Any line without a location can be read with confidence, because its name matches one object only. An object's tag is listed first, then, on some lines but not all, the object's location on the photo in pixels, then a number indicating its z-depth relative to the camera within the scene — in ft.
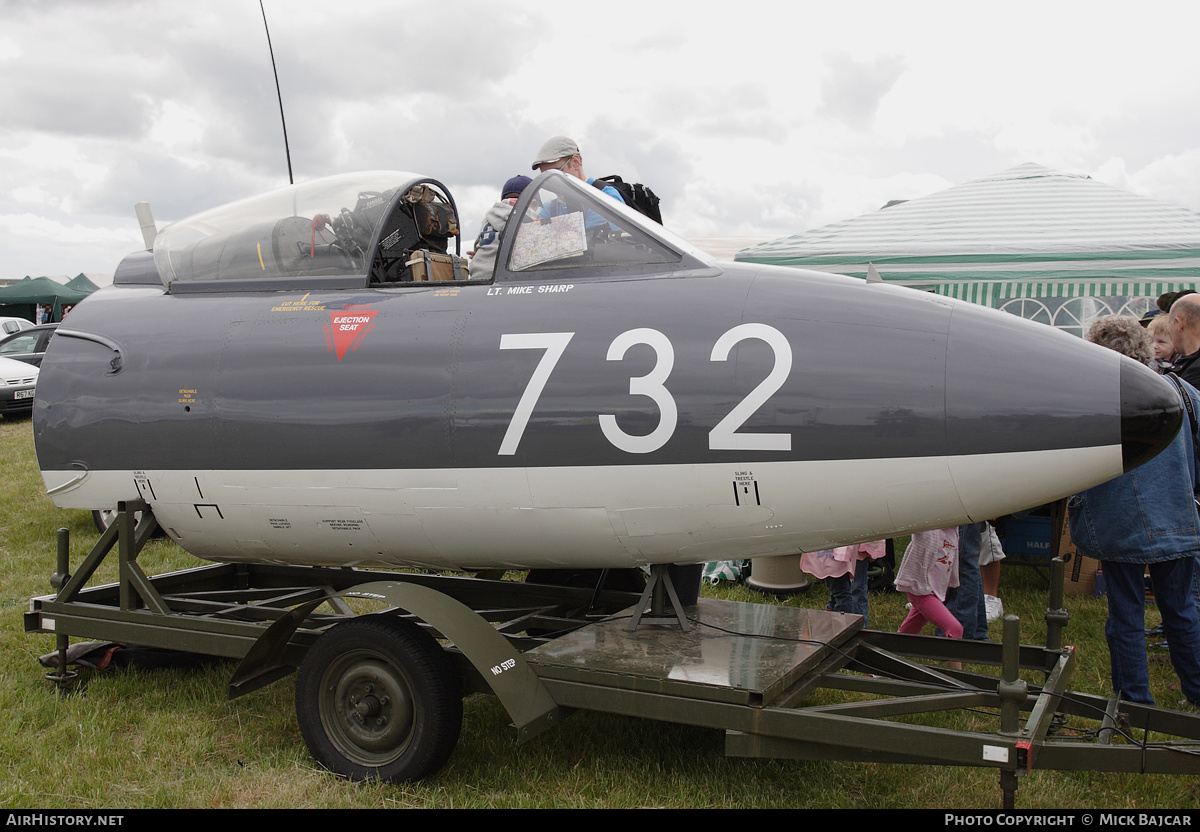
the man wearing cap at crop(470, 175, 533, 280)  14.49
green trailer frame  11.02
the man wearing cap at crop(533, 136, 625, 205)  17.97
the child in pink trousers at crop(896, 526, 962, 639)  16.76
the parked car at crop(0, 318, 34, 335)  93.71
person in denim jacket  13.97
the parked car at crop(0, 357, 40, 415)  53.16
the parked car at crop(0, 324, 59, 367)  63.16
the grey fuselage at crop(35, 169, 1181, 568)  11.48
